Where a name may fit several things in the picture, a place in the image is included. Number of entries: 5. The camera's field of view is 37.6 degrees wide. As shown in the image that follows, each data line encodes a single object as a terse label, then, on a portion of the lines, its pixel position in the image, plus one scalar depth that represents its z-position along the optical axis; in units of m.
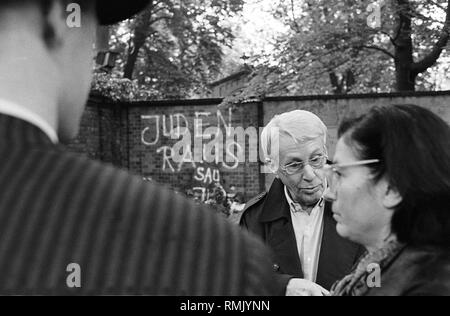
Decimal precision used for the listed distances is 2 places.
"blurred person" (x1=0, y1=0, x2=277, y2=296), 0.93
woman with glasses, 1.74
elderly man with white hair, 2.68
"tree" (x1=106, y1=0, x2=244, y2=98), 18.31
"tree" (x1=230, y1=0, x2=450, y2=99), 12.16
